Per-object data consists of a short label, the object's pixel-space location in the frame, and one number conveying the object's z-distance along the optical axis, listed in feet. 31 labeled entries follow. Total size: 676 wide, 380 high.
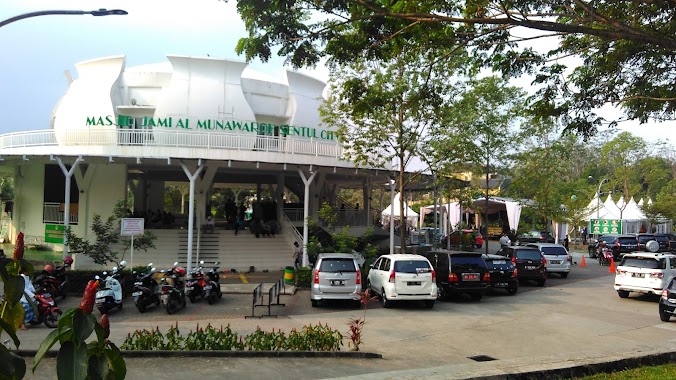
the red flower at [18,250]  8.14
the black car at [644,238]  113.91
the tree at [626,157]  190.46
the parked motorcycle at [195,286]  48.96
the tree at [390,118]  64.13
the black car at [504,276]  59.41
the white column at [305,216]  66.39
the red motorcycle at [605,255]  95.91
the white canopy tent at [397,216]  132.16
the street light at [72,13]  34.22
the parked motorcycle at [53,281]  45.48
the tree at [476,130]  69.56
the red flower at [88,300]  6.70
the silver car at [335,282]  48.21
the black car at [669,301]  42.52
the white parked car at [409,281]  48.47
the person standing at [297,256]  70.49
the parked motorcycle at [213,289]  49.08
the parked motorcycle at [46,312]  37.55
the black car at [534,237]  115.36
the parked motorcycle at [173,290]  43.90
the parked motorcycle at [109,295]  41.57
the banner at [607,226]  147.78
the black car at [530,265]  66.85
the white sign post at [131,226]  55.21
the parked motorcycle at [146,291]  44.04
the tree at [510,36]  26.91
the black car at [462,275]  53.52
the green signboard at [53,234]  75.71
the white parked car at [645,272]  54.08
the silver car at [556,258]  75.00
